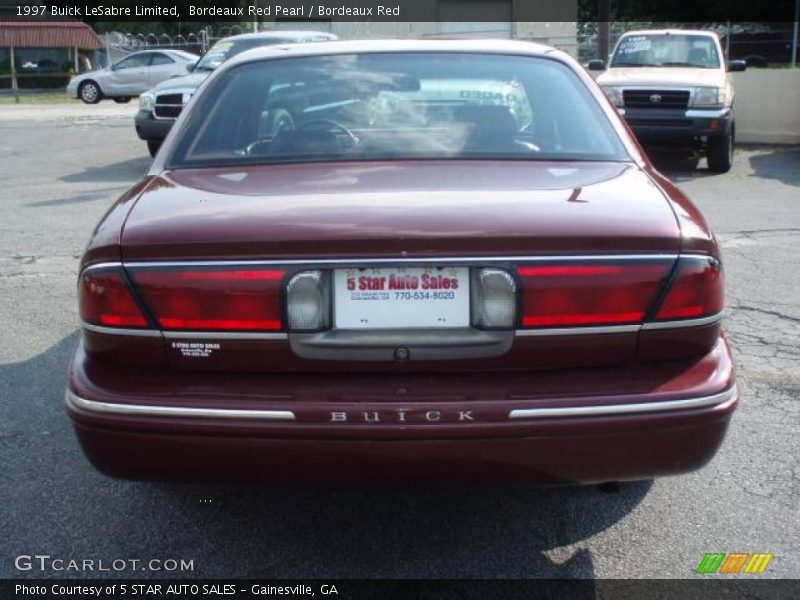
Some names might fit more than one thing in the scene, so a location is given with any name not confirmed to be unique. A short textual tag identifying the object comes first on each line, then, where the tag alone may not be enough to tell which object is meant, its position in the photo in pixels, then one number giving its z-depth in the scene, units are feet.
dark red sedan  7.59
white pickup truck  36.73
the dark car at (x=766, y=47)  100.53
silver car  83.30
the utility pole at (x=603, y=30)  63.98
